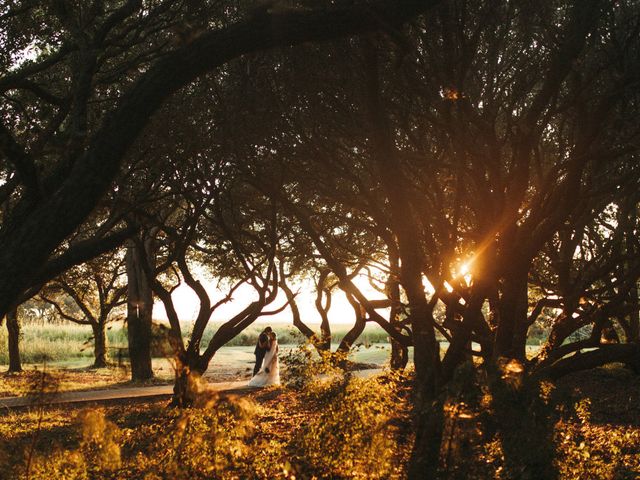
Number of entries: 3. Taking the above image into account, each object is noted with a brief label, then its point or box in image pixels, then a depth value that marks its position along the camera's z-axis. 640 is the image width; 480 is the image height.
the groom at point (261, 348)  20.94
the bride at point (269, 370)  20.97
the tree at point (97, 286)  27.94
